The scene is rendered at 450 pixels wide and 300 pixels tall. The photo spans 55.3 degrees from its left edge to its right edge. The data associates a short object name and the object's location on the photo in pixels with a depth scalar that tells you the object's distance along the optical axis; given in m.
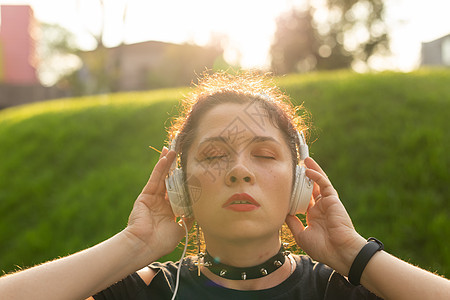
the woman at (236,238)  1.67
